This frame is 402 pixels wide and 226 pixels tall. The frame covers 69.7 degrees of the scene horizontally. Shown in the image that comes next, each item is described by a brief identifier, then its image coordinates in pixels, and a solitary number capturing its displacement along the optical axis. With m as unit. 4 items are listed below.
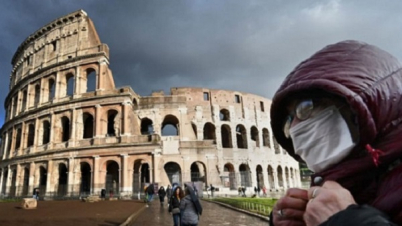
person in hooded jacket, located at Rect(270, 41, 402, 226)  0.78
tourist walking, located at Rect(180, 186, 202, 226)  5.60
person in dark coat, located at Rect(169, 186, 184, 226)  7.17
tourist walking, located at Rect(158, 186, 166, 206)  17.82
